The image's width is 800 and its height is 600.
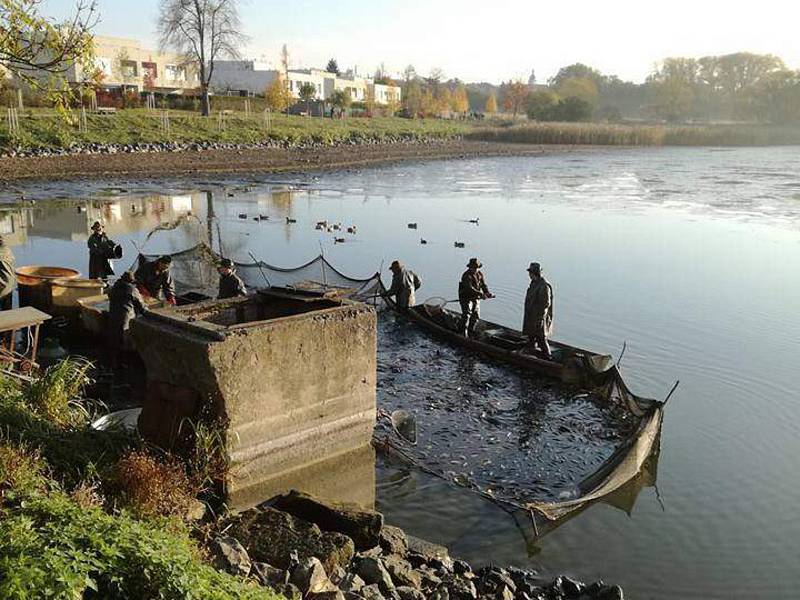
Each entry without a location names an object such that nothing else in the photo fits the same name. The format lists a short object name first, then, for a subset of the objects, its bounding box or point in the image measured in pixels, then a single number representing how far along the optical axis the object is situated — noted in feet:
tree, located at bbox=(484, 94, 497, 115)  439.22
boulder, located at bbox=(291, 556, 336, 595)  20.78
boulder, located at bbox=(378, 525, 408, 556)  25.58
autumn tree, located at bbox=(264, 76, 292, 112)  247.09
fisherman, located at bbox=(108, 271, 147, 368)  40.01
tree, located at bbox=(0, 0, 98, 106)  31.24
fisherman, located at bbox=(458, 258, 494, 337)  50.47
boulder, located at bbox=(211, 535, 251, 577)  20.44
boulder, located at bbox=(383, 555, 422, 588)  23.24
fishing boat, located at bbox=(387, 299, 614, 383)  42.57
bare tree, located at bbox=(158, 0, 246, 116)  209.56
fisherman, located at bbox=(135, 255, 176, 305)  45.24
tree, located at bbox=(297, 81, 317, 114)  292.98
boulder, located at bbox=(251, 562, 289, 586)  20.62
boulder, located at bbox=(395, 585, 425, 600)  22.13
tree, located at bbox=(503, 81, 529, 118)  428.97
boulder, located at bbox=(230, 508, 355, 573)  22.77
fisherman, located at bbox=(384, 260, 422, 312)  56.29
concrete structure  26.81
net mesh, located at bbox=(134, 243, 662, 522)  30.71
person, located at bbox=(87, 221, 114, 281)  53.01
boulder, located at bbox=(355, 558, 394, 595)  22.53
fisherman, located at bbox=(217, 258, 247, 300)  44.47
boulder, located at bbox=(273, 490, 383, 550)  25.31
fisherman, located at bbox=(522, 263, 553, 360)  45.39
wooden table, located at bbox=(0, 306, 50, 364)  35.01
